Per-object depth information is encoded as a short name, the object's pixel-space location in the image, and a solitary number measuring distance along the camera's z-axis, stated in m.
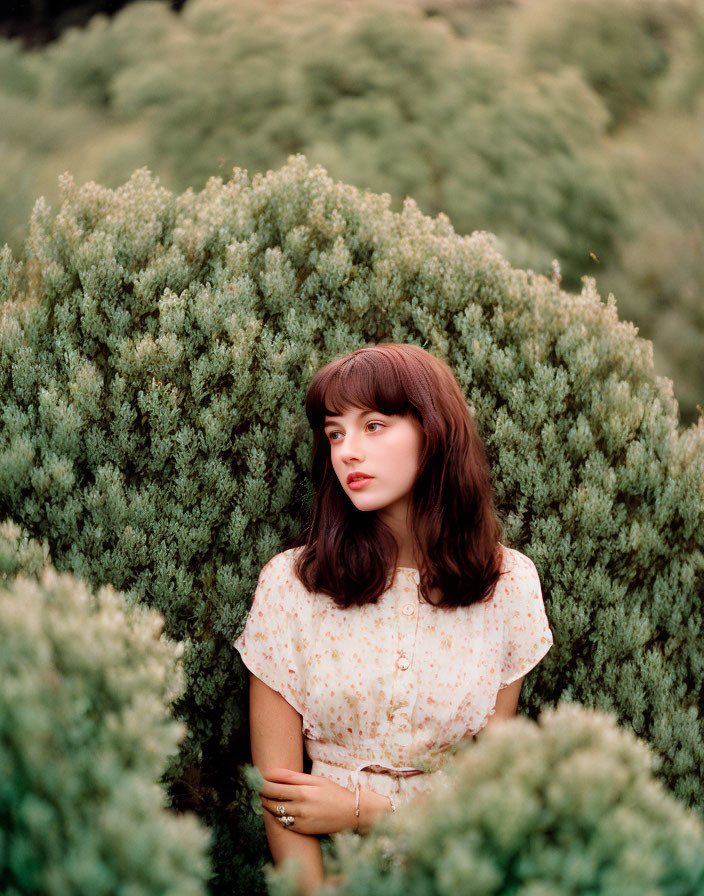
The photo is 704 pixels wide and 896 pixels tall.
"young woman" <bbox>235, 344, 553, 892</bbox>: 2.12
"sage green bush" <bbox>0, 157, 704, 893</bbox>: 2.48
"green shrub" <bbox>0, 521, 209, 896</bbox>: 1.10
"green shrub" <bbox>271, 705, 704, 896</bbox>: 1.16
